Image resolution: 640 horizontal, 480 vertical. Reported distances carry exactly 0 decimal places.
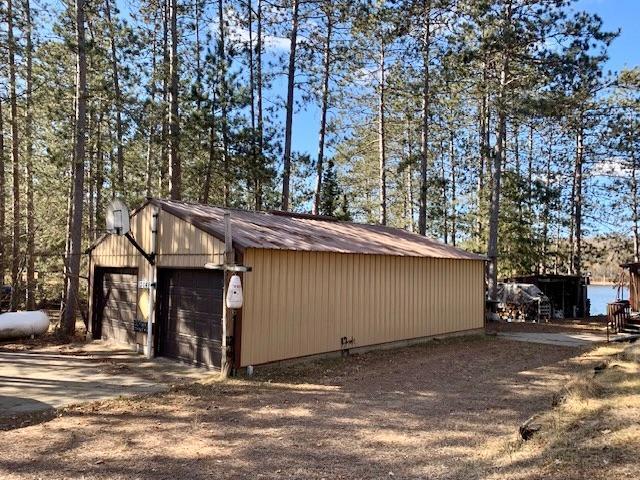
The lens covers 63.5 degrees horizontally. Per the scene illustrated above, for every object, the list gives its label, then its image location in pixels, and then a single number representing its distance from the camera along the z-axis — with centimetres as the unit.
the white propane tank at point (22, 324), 1192
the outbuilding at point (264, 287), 904
